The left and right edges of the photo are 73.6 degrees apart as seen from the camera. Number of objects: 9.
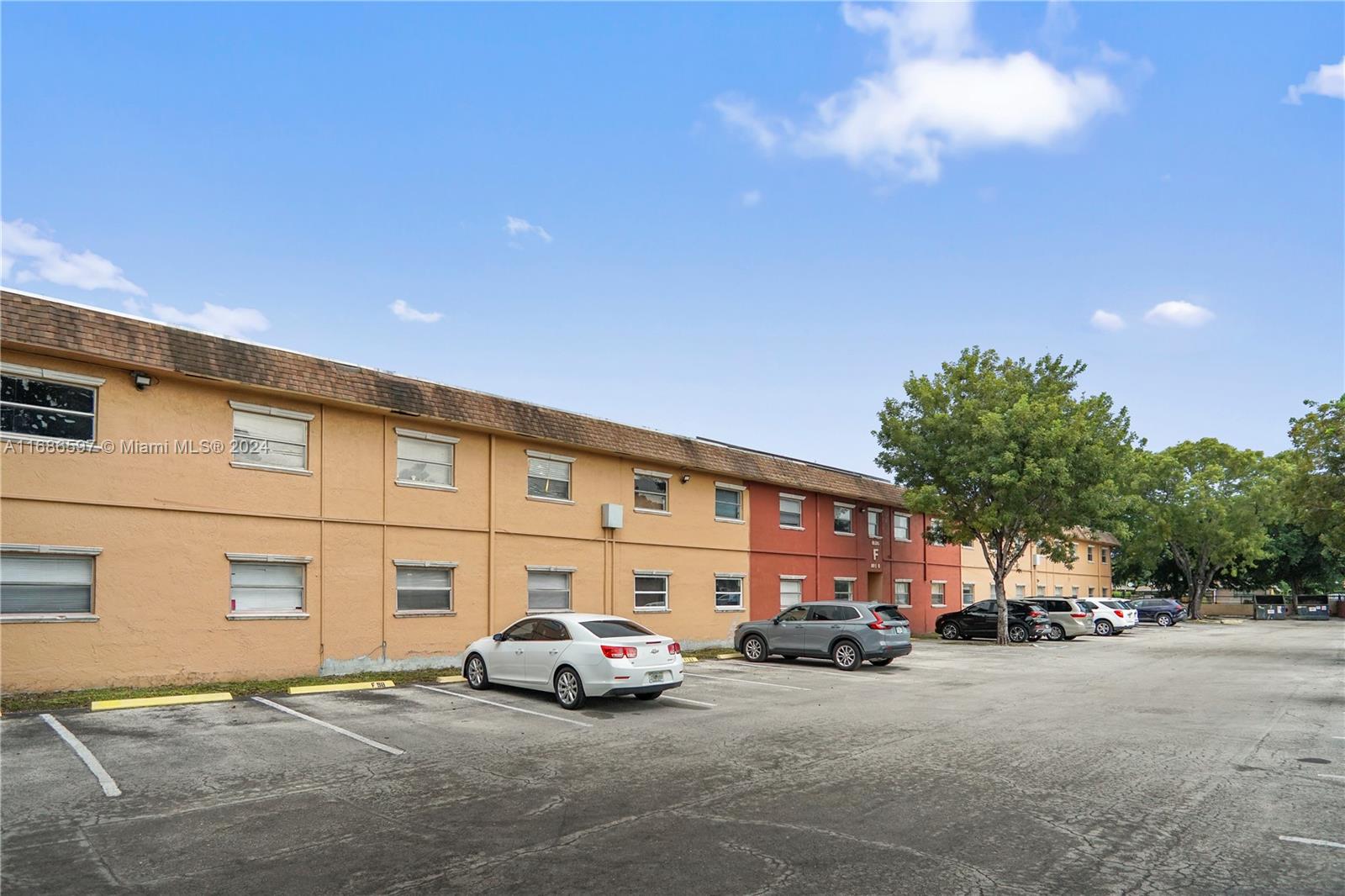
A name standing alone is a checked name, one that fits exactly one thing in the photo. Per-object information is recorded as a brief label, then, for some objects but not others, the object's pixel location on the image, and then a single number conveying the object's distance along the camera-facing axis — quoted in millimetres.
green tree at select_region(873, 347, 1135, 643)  29984
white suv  37500
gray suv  20266
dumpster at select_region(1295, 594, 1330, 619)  67694
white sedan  13125
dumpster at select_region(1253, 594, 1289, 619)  65500
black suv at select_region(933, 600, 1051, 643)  32156
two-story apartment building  13609
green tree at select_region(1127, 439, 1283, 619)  52781
